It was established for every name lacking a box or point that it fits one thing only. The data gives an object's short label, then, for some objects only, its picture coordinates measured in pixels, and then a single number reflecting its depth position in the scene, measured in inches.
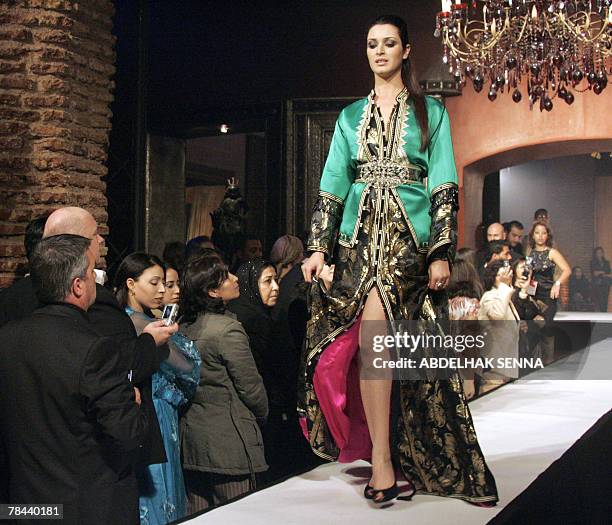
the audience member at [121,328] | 93.2
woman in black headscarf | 154.6
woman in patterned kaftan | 109.6
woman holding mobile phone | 112.6
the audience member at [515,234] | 329.7
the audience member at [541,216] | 318.7
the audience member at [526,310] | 282.4
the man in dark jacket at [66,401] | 81.7
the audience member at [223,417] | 128.0
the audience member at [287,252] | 182.5
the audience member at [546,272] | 295.5
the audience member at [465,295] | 211.3
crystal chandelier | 310.7
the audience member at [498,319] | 231.9
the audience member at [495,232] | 296.7
